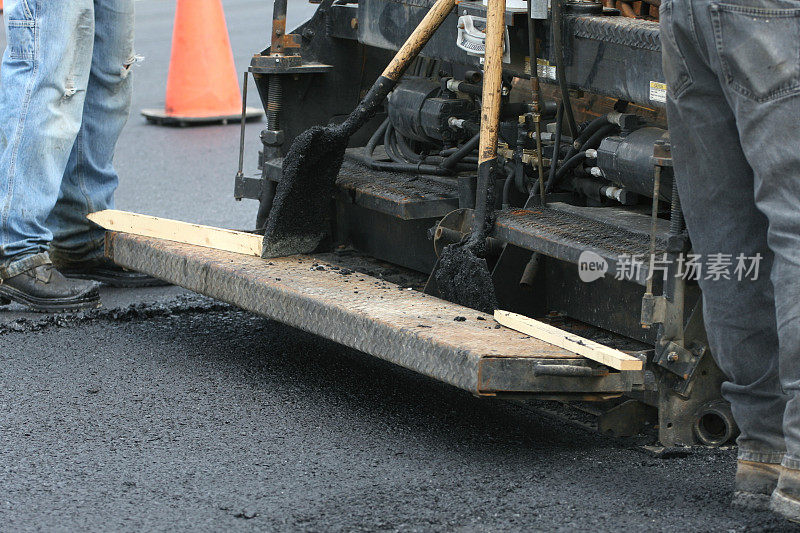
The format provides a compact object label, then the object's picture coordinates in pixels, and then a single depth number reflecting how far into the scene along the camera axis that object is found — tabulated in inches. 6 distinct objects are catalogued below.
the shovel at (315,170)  305.4
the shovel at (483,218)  275.1
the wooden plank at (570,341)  229.1
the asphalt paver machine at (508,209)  240.2
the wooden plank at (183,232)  322.0
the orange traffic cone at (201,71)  674.8
